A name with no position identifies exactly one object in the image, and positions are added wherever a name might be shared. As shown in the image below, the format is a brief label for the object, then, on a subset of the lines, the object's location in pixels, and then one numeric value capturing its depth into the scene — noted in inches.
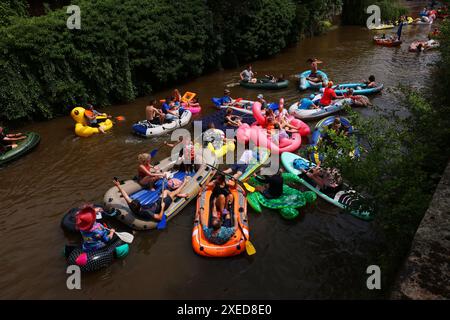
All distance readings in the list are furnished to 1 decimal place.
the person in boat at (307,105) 499.5
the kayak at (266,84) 616.7
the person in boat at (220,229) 264.8
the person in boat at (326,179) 323.0
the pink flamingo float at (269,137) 399.2
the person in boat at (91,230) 248.2
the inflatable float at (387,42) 840.3
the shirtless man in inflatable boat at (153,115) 467.8
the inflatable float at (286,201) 303.6
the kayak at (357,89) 555.4
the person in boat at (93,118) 472.1
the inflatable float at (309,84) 608.1
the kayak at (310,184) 303.7
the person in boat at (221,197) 287.6
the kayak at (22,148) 403.5
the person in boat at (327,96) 501.4
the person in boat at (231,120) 463.5
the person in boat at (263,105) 471.0
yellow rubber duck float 465.7
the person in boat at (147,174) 313.6
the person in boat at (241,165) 357.5
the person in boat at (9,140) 410.3
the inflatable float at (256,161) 357.0
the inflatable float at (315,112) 493.0
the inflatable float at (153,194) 289.0
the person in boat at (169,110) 486.6
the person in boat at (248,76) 639.2
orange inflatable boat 261.3
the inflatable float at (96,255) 248.4
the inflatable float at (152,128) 462.2
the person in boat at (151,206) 285.4
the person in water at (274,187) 318.0
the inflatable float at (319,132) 372.5
